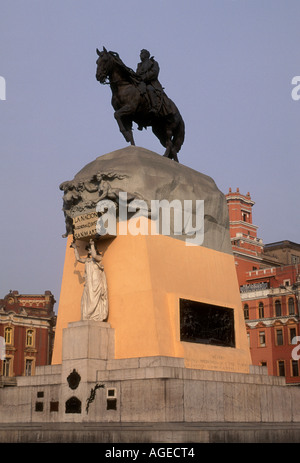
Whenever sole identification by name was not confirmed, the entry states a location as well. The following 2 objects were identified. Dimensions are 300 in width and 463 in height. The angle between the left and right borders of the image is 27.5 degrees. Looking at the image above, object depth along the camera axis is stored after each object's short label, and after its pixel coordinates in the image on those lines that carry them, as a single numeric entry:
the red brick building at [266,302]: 45.16
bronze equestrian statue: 16.44
